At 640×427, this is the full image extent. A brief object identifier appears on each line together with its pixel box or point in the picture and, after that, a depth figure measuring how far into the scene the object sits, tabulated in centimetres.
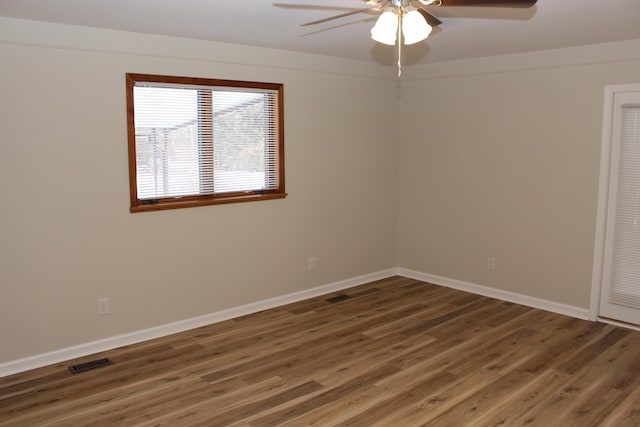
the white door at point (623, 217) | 443
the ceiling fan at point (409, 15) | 250
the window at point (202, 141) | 417
